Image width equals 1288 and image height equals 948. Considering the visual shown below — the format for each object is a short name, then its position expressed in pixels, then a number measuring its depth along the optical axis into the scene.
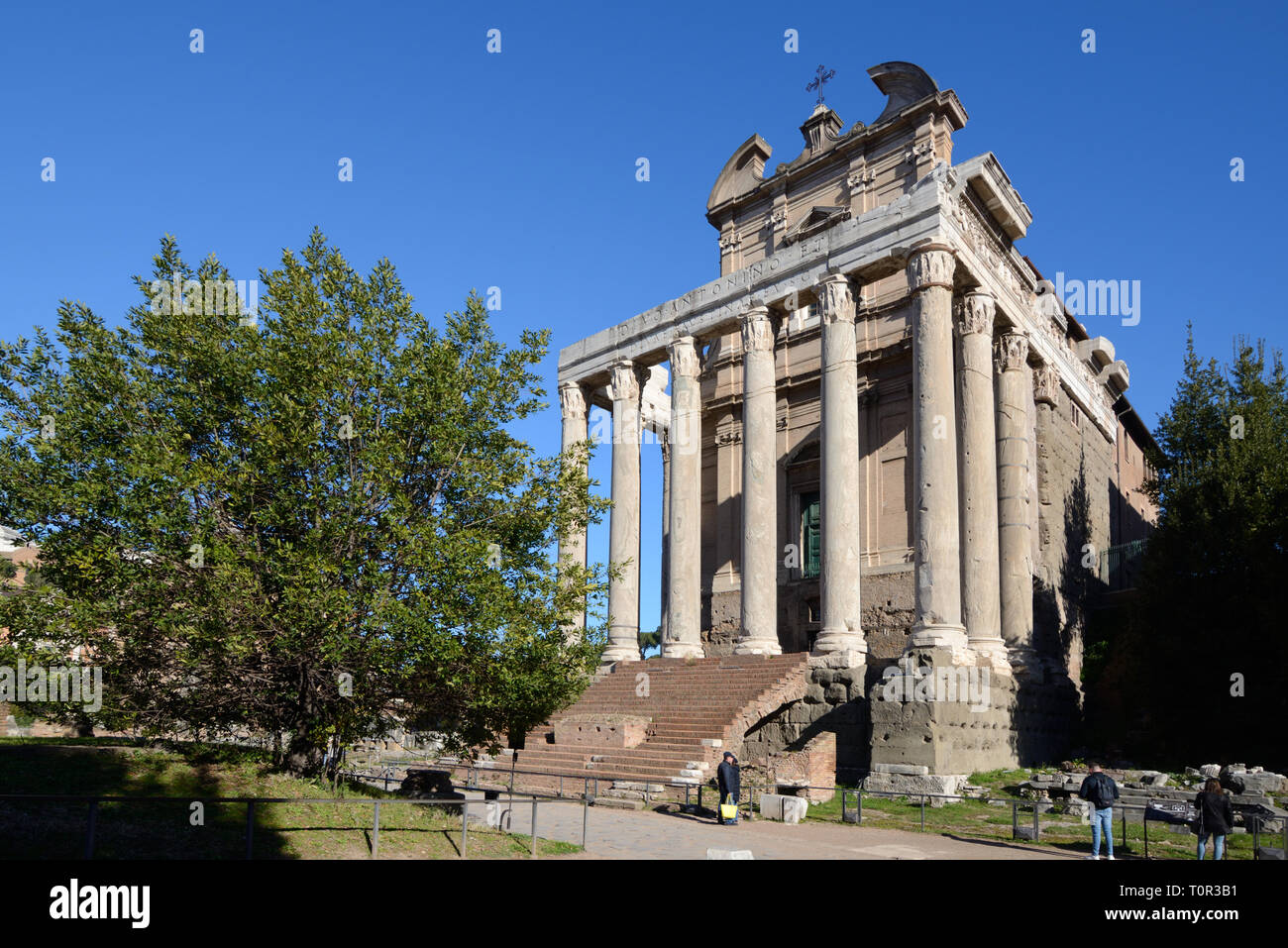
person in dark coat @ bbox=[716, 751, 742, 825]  18.09
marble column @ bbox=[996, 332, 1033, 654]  28.00
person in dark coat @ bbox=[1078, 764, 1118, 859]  14.84
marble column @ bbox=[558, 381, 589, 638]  35.91
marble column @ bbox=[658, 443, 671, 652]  31.81
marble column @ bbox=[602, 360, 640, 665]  32.59
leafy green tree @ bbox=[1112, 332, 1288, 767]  26.36
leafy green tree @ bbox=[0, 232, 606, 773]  14.54
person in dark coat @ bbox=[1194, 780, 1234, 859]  14.25
